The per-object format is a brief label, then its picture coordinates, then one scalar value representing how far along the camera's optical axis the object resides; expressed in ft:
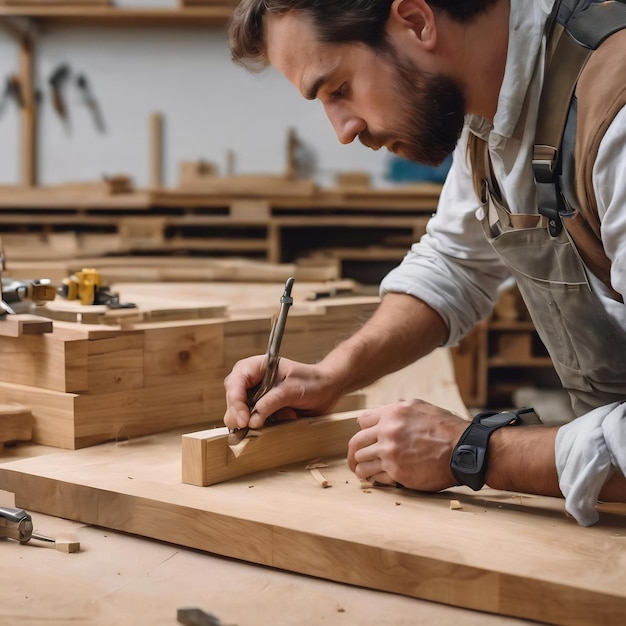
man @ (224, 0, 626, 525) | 4.52
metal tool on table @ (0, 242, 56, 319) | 6.69
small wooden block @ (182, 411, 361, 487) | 5.10
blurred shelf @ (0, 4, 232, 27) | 17.99
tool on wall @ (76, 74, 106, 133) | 19.64
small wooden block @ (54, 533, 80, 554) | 4.39
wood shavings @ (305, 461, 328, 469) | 5.62
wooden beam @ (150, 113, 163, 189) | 19.48
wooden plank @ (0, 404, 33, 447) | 5.99
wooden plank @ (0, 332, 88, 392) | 6.01
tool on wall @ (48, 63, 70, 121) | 19.65
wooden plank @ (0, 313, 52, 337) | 6.06
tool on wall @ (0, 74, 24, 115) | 19.63
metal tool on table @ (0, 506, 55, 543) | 4.47
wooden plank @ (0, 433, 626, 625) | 3.78
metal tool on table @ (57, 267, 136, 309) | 7.06
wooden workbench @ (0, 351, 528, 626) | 3.65
